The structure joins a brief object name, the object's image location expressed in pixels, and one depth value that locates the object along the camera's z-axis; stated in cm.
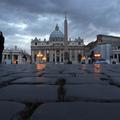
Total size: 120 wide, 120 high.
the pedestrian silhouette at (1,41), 632
